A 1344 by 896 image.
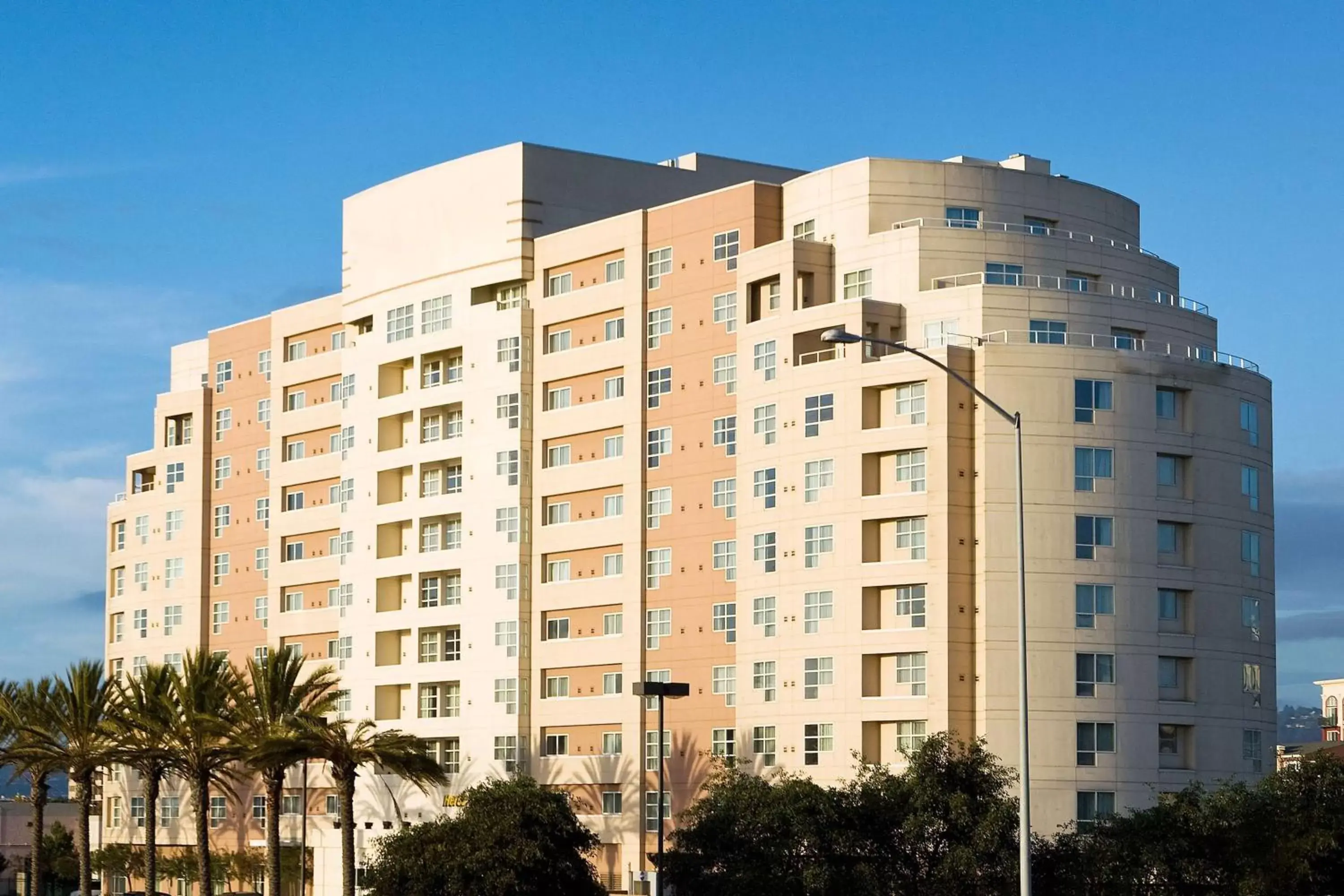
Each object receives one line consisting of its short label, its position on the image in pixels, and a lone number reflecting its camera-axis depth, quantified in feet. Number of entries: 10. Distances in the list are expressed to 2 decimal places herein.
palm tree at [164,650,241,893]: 323.57
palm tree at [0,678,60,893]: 359.25
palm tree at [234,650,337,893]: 305.32
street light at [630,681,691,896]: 265.54
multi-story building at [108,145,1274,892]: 284.82
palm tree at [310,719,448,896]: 301.43
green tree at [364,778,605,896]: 251.19
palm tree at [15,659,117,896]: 351.46
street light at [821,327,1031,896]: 152.46
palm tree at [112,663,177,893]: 336.70
